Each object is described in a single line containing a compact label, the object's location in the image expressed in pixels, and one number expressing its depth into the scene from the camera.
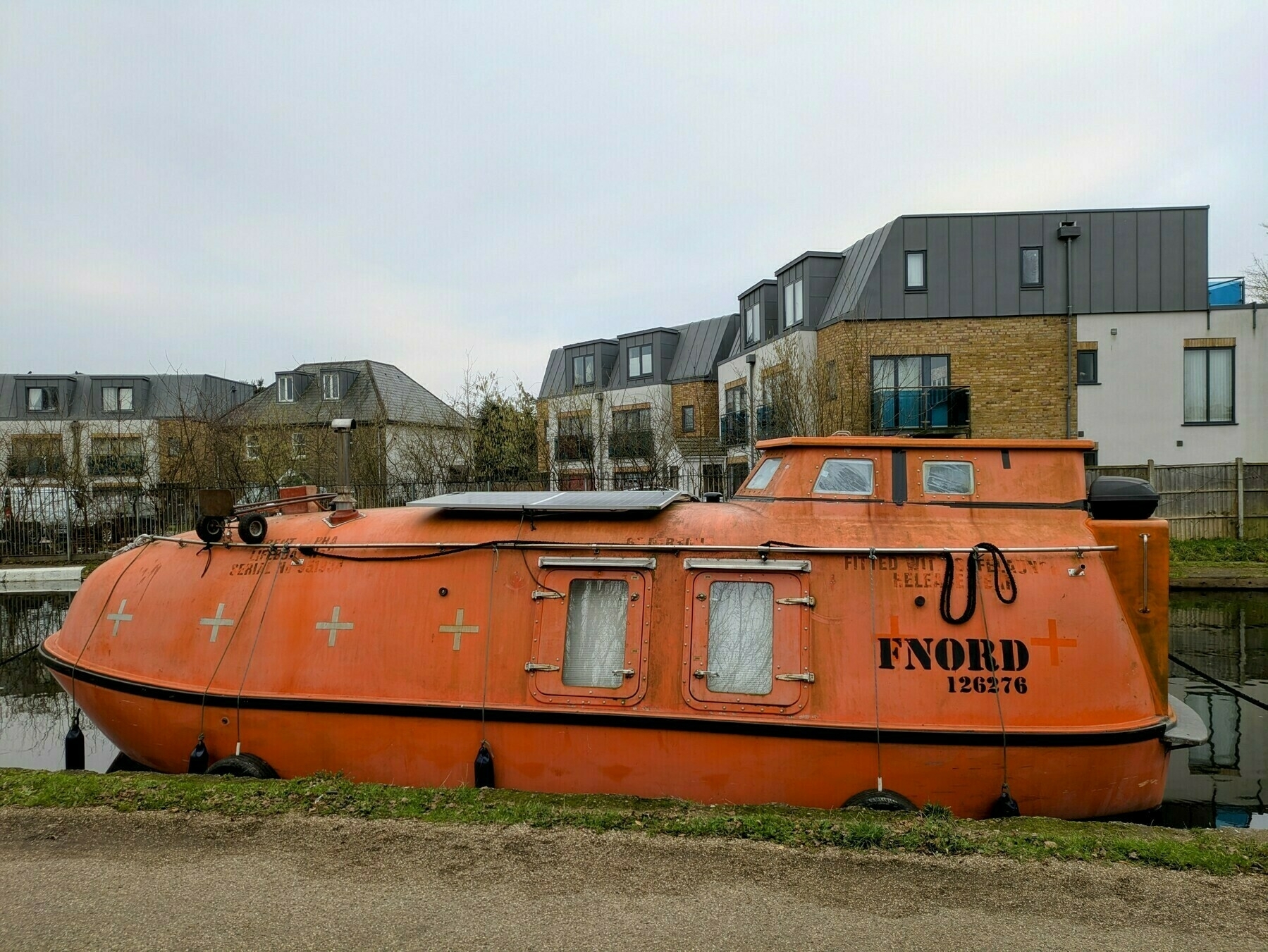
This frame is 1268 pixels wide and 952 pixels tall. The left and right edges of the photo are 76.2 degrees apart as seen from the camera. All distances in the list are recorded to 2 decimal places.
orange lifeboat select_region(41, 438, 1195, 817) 5.49
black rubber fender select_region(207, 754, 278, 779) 6.14
